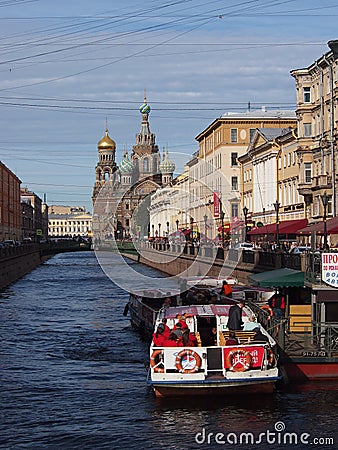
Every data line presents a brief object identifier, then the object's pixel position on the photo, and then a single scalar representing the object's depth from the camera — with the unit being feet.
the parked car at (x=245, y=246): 221.87
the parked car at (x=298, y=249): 169.48
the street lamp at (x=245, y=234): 263.49
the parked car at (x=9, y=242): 390.56
